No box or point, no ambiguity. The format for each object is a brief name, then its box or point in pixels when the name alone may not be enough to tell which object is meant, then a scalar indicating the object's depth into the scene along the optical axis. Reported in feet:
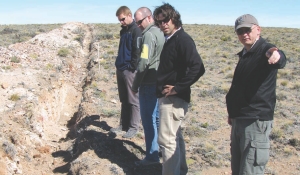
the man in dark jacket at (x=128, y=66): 16.78
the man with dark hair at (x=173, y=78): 11.39
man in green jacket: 13.41
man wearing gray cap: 9.58
